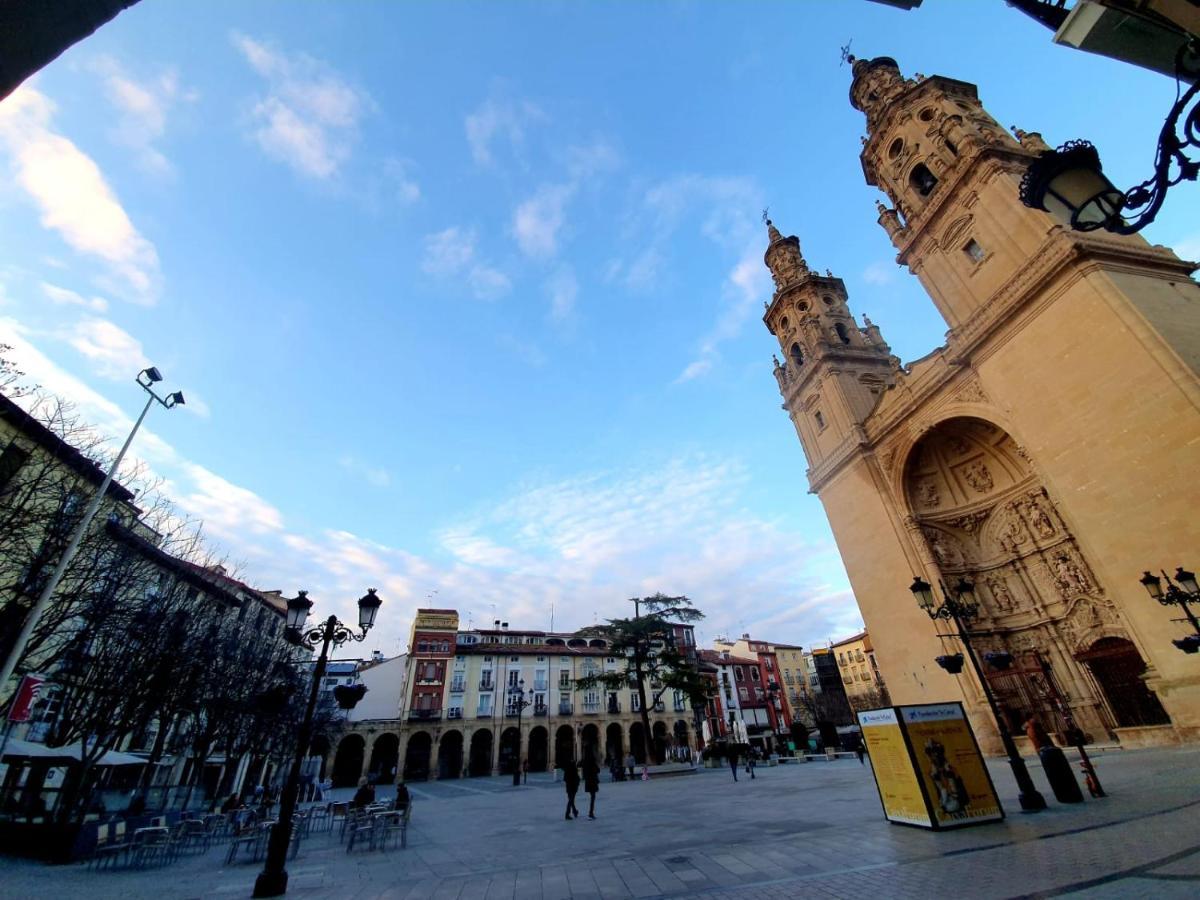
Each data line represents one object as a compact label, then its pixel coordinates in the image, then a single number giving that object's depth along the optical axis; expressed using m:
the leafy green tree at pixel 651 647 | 29.45
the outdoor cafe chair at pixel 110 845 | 9.94
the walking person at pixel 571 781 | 12.55
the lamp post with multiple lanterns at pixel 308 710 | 6.97
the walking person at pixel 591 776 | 12.57
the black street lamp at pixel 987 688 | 7.66
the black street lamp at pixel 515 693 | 45.36
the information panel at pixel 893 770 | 7.36
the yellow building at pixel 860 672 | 57.31
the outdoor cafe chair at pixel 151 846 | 10.18
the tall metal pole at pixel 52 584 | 9.14
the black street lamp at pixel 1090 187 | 3.08
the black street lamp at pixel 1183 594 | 11.51
